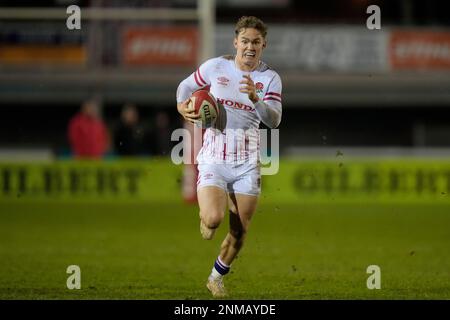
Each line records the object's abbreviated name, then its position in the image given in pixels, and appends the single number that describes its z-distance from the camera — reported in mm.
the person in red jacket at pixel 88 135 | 22047
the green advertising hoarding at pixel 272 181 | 21625
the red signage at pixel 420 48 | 28469
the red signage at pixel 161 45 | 27688
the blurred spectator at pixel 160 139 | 23389
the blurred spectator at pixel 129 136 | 22156
